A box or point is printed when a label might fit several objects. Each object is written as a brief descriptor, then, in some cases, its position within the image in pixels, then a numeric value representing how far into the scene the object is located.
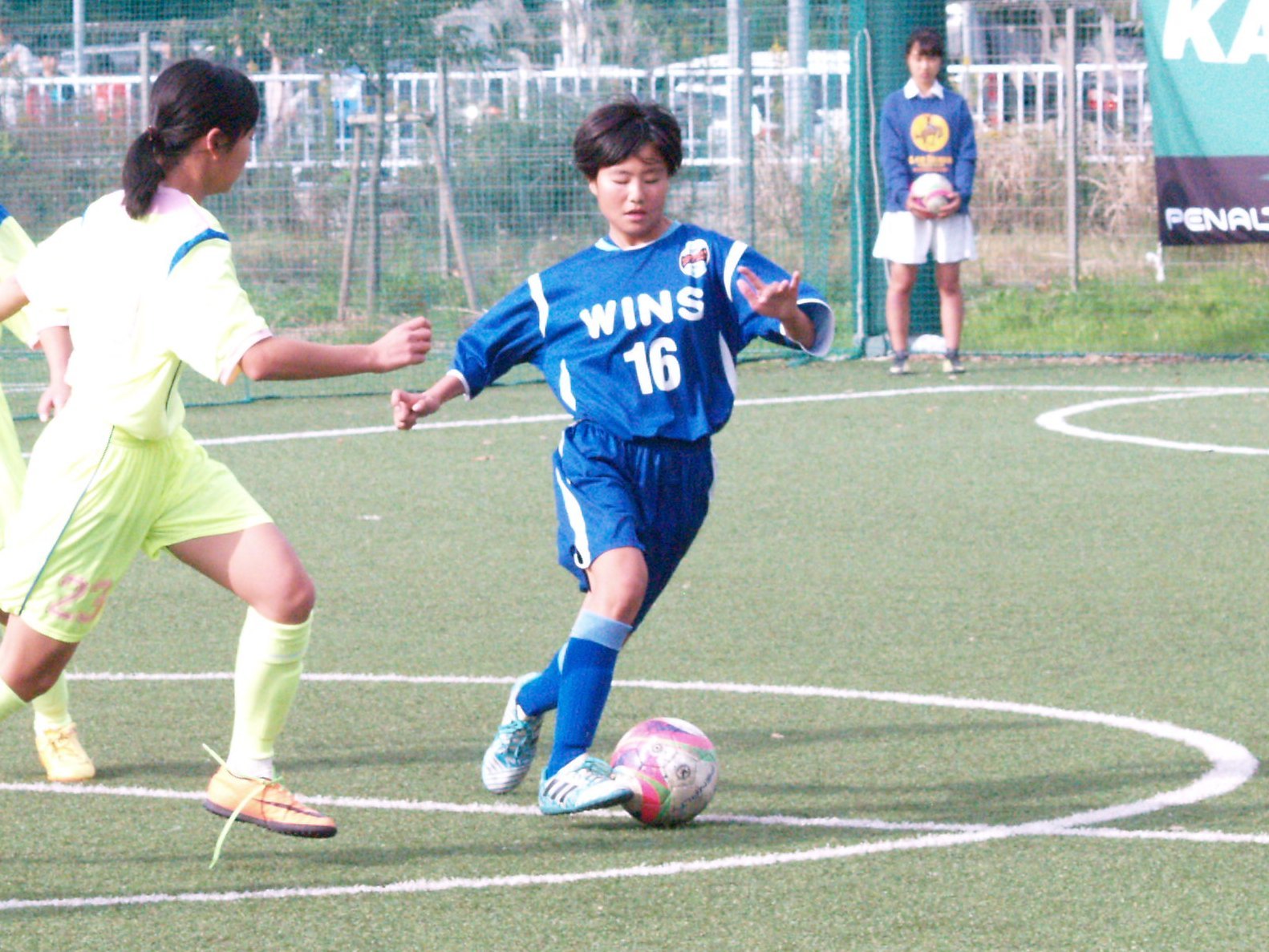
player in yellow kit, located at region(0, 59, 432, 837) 8.59
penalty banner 29.06
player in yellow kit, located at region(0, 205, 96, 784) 10.55
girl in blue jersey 9.90
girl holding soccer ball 27.62
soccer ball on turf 9.58
